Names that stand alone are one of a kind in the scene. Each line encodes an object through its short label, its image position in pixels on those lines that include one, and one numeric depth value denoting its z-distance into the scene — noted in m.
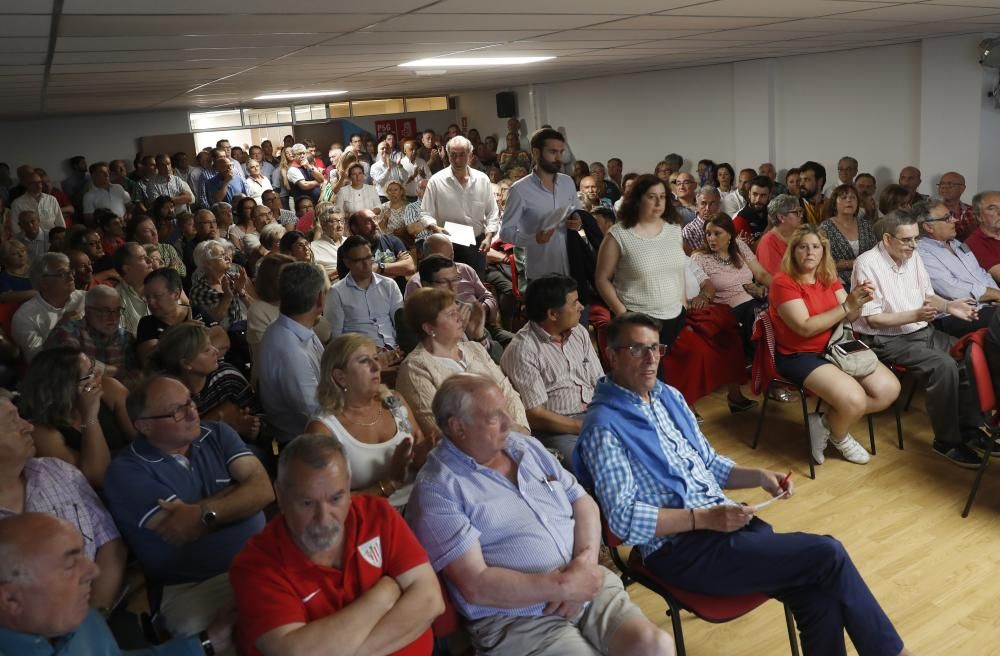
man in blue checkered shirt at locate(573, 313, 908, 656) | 2.31
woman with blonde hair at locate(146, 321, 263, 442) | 2.97
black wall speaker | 13.45
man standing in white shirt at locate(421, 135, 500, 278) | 5.84
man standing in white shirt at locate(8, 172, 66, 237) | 8.05
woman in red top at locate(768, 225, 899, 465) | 4.02
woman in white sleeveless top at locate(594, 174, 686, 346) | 4.37
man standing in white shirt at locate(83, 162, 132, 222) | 9.24
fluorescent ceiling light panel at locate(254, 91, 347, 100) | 10.20
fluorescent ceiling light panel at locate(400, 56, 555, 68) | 6.21
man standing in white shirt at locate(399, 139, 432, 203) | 11.27
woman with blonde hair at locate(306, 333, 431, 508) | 2.60
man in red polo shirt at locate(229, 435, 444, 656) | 1.79
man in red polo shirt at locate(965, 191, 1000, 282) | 5.07
